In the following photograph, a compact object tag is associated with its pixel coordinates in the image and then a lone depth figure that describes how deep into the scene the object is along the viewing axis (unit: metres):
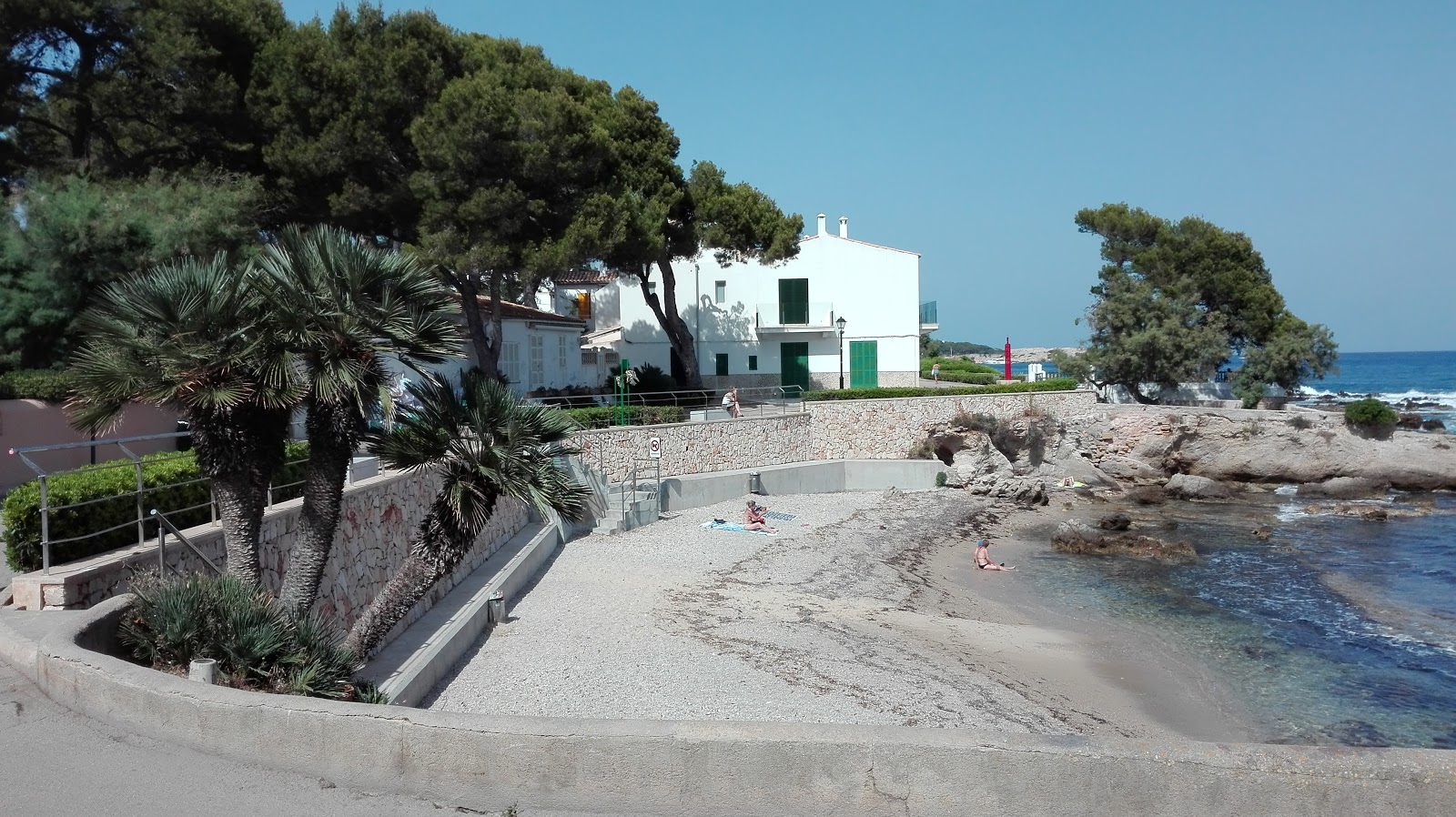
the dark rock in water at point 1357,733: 12.26
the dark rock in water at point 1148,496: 33.31
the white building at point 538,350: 30.61
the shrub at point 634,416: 26.55
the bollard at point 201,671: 5.95
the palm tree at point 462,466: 9.27
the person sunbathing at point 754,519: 24.95
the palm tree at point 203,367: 8.13
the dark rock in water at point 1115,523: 27.73
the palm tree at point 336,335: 8.37
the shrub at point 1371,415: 37.12
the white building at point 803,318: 40.66
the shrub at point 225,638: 6.53
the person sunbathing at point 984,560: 22.69
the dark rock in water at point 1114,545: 24.36
